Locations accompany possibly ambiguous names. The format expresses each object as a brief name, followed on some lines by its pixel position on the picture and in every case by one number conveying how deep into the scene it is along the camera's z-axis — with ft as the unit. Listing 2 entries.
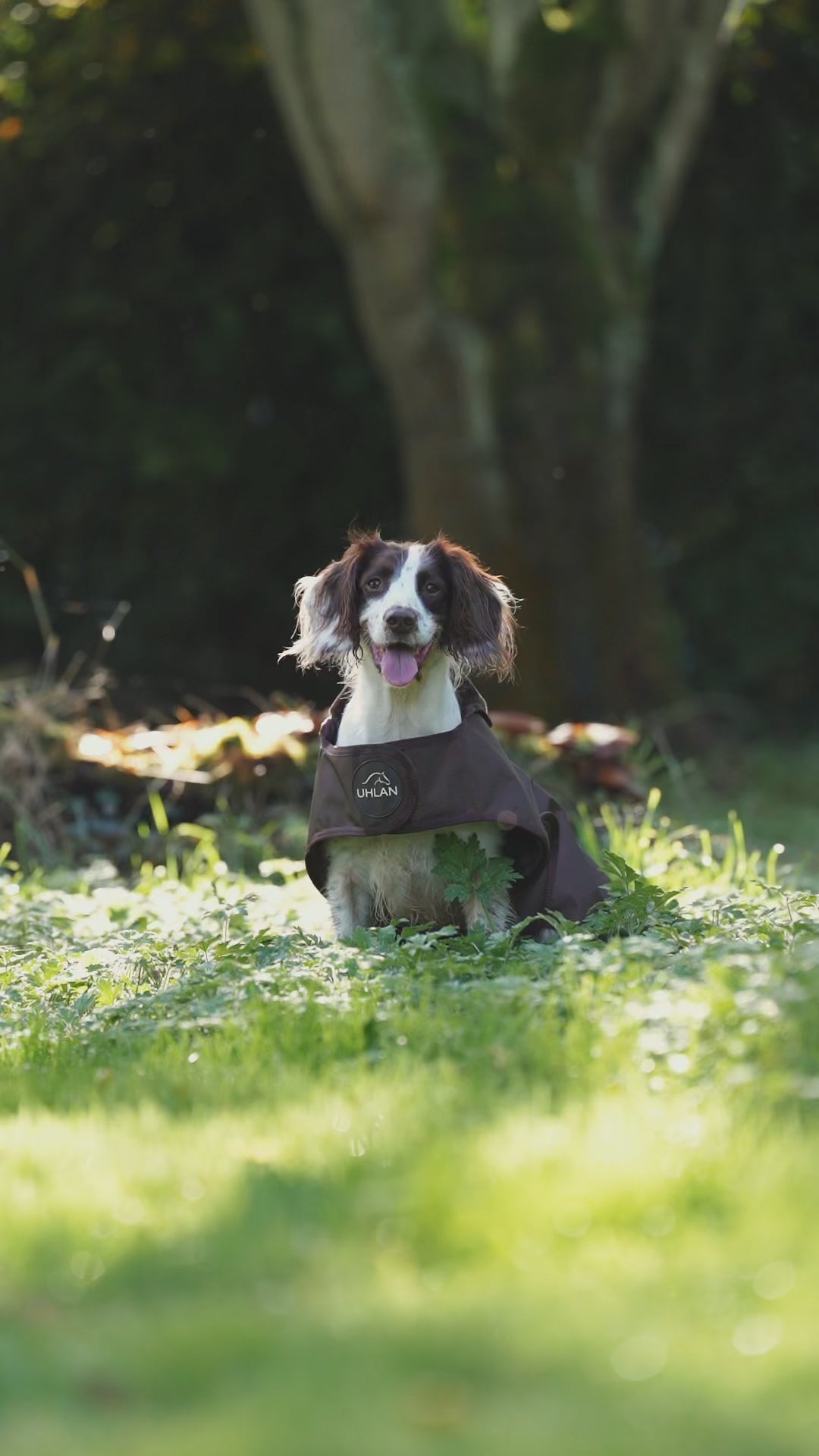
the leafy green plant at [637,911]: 33.86
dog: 34.53
